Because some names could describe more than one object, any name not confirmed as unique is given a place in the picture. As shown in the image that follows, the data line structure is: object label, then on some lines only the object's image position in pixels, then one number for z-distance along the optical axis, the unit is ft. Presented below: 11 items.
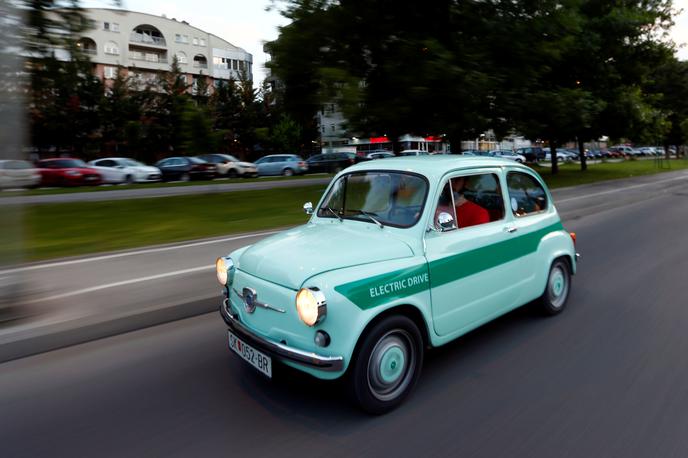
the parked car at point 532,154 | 169.20
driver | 13.55
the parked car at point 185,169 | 97.25
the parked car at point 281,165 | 112.98
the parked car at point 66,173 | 86.61
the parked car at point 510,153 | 147.11
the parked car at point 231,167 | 102.32
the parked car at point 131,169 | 91.53
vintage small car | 10.49
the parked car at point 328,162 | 111.14
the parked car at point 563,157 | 188.77
